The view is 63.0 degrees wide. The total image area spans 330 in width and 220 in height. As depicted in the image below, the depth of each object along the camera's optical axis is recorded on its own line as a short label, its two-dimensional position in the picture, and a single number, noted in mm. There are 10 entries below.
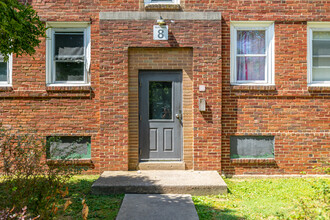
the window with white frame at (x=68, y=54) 6820
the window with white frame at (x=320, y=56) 6895
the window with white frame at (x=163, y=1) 6694
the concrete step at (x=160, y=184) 5328
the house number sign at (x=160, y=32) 6469
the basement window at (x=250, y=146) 6746
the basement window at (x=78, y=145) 6738
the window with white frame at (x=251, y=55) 6840
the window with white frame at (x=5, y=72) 6801
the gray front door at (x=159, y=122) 6688
